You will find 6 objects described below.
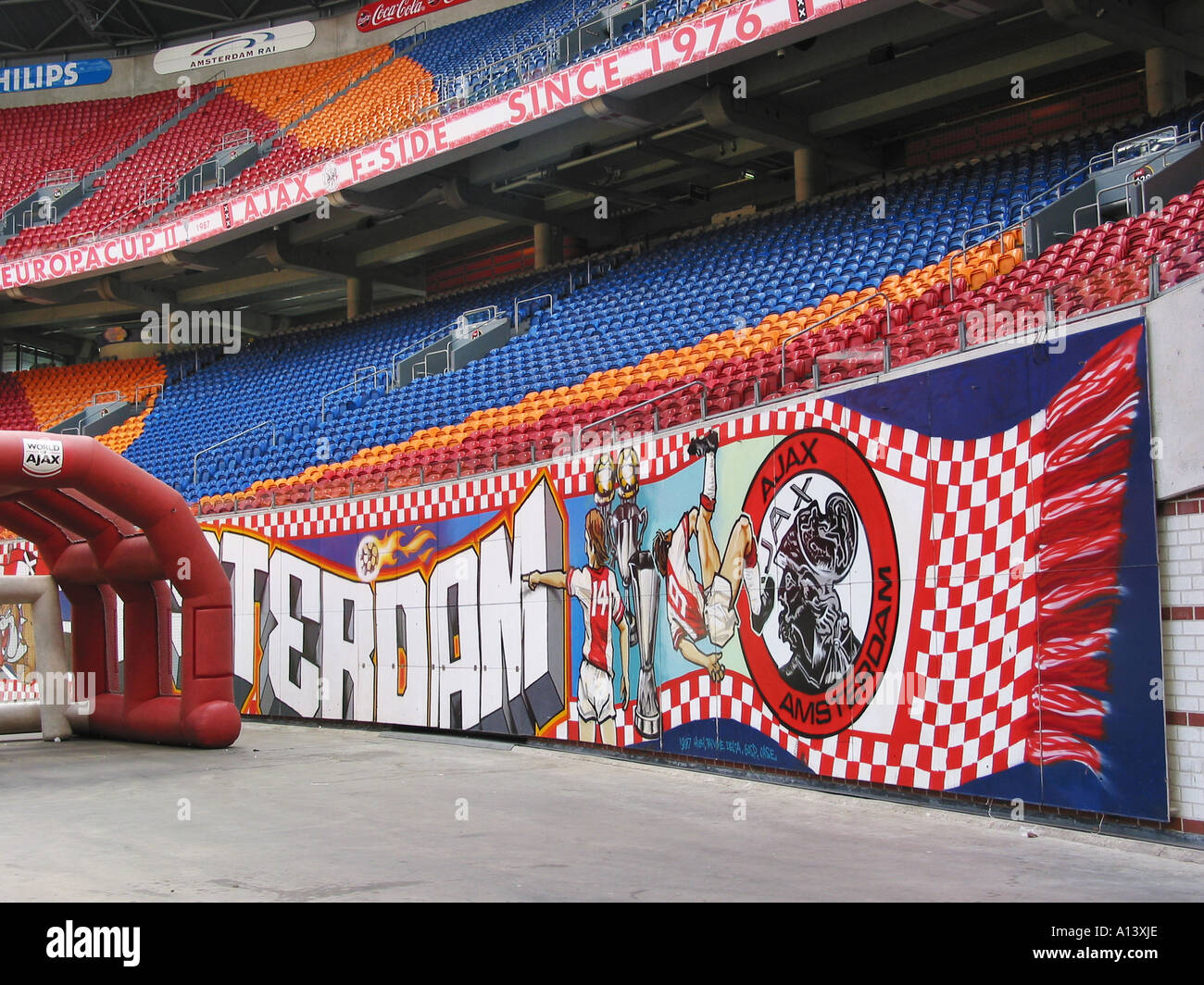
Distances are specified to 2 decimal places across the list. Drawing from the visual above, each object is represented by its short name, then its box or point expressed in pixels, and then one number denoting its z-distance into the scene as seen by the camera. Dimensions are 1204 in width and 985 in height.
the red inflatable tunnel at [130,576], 14.52
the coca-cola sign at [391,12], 35.44
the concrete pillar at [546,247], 30.31
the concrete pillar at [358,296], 34.50
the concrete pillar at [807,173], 24.91
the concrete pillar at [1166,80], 19.28
